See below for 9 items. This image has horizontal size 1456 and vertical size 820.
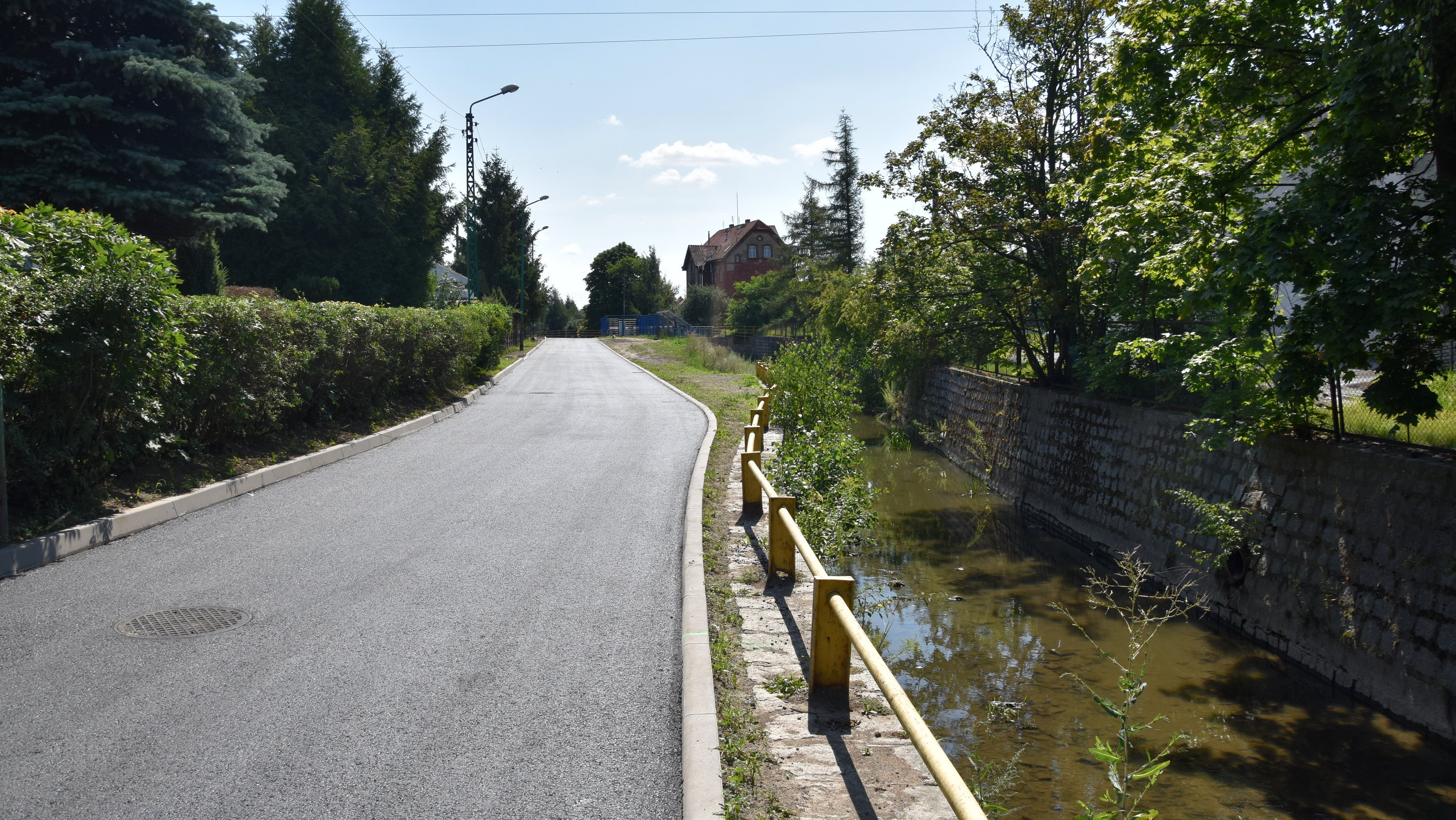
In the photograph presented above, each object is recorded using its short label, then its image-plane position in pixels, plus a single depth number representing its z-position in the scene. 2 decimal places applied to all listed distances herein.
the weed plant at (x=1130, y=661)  3.44
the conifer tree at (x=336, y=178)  38.22
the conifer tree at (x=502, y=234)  71.06
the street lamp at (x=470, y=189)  34.41
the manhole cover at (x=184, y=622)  5.64
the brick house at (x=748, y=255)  92.25
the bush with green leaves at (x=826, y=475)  9.55
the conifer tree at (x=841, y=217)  60.22
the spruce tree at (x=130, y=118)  20.44
